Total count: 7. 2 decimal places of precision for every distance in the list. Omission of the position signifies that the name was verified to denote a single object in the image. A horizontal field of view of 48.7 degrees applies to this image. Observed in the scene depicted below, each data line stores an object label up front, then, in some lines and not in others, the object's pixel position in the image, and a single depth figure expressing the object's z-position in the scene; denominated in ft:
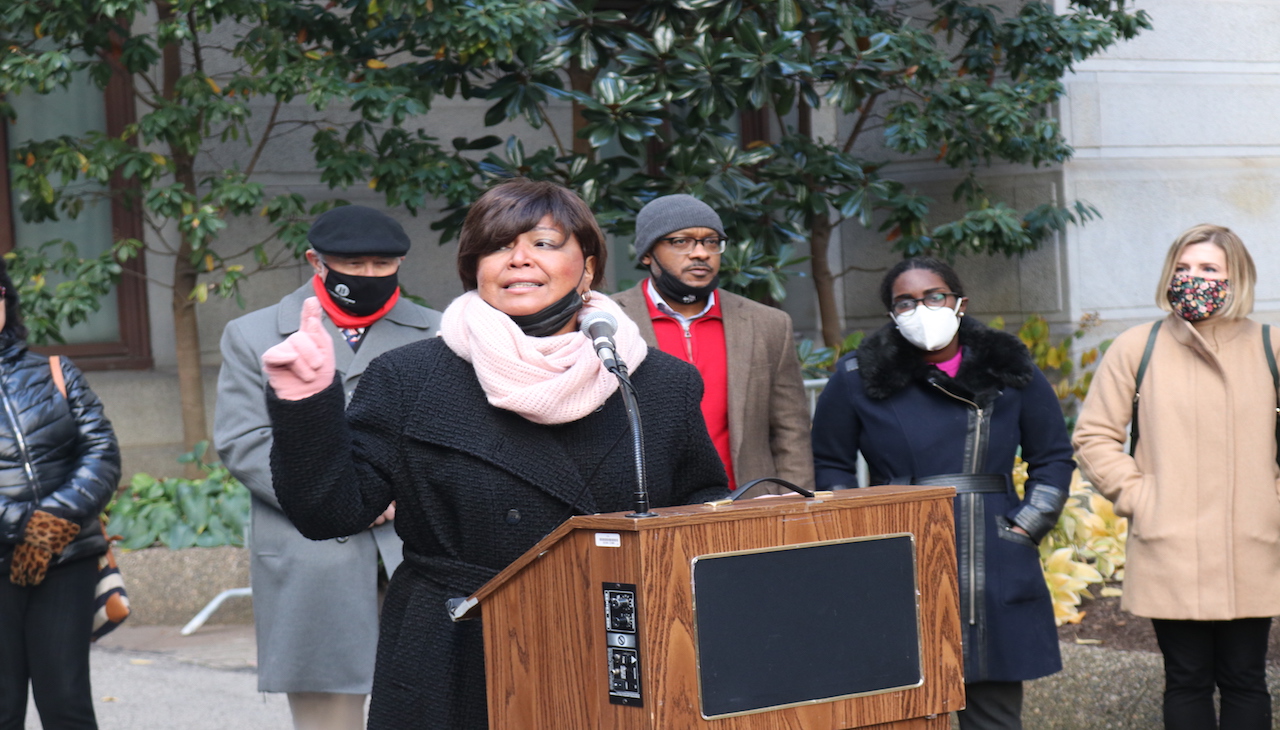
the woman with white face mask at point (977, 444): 14.90
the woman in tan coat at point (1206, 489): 15.24
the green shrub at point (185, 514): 27.40
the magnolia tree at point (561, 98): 24.43
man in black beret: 14.34
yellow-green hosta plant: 21.34
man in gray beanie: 16.35
